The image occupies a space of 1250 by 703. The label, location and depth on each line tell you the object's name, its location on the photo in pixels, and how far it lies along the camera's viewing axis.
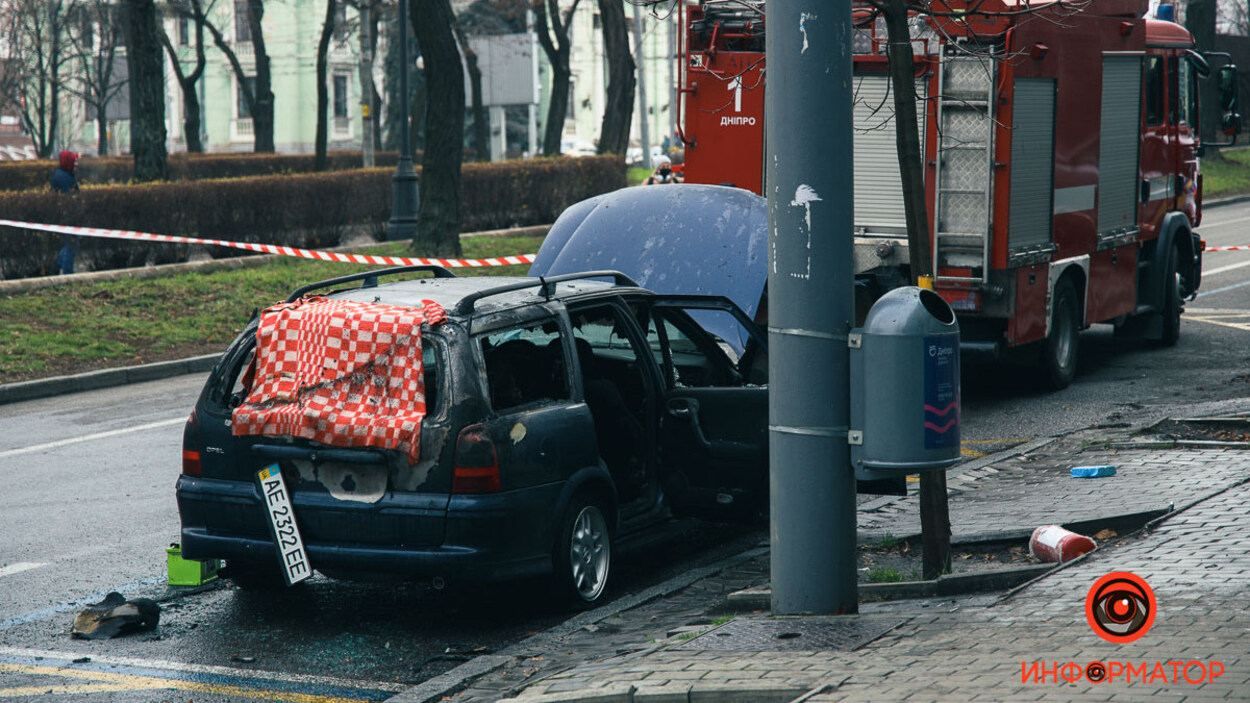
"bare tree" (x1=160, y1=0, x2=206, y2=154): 52.53
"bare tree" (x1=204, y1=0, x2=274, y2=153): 53.03
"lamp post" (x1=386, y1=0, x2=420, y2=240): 26.75
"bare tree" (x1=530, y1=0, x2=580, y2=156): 43.25
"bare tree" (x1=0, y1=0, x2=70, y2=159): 56.41
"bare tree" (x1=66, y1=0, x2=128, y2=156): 57.92
